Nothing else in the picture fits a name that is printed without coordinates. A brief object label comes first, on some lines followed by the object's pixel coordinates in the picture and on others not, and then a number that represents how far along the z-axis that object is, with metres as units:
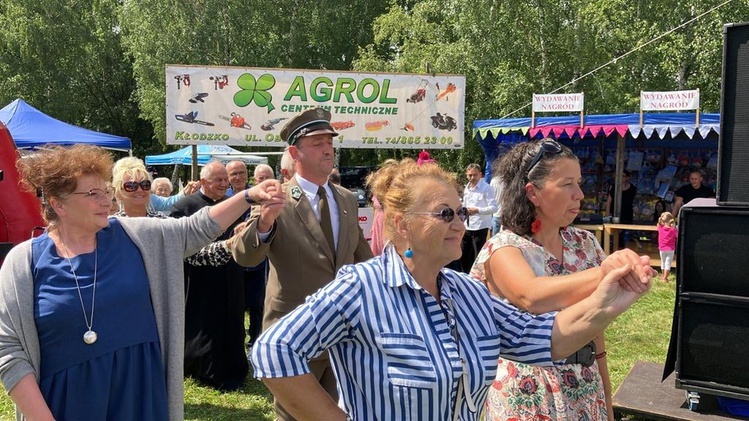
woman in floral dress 2.14
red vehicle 4.30
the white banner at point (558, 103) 10.70
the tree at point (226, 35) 24.42
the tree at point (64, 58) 28.36
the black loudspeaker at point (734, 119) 2.74
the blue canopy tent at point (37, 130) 11.41
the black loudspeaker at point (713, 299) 2.67
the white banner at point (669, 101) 9.59
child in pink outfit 9.06
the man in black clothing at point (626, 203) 11.91
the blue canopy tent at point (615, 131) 9.96
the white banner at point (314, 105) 8.73
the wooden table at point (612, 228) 10.13
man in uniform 3.00
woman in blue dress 2.05
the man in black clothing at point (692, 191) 9.70
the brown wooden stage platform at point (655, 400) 3.15
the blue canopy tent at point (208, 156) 20.28
